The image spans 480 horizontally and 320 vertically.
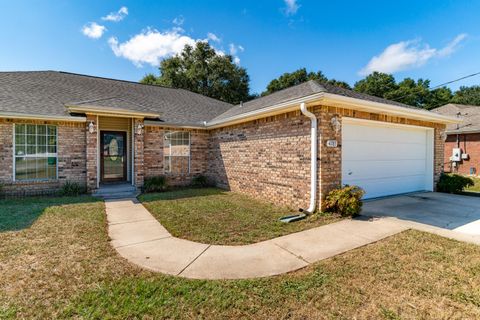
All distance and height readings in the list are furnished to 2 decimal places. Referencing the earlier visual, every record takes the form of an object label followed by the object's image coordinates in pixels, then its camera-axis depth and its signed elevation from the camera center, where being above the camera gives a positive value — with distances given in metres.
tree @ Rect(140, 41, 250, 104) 28.95 +10.57
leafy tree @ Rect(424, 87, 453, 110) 35.00 +9.34
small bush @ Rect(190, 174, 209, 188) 10.48 -1.25
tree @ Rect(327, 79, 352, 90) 32.50 +10.73
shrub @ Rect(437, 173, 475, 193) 8.40 -0.99
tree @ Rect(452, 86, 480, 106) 37.22 +10.42
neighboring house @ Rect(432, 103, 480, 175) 15.65 +0.83
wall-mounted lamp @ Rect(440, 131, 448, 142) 9.16 +0.90
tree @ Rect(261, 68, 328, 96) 33.39 +11.62
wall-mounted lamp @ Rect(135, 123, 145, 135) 8.90 +1.01
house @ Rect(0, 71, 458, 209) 5.98 +0.46
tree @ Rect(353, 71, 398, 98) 35.81 +11.48
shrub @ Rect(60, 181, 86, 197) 8.09 -1.27
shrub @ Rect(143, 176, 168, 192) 9.02 -1.19
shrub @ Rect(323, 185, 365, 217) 5.41 -1.09
